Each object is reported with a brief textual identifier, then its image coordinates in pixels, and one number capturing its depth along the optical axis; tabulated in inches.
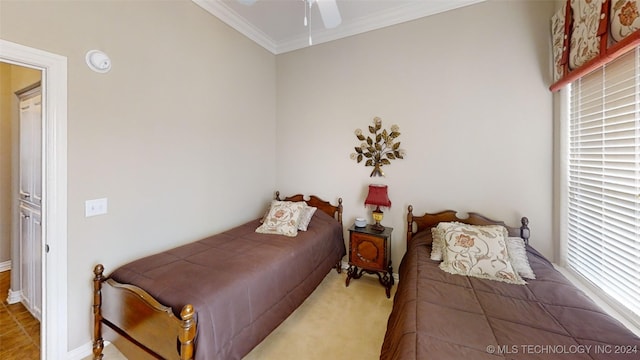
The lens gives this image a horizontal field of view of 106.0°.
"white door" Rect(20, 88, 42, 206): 82.8
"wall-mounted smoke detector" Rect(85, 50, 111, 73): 70.5
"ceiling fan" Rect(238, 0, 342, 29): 67.9
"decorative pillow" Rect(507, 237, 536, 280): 71.1
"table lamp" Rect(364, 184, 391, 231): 110.5
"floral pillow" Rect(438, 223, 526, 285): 71.2
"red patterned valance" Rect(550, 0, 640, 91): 53.3
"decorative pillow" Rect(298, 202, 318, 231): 113.1
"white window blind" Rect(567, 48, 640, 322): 56.7
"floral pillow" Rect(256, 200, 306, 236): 107.9
